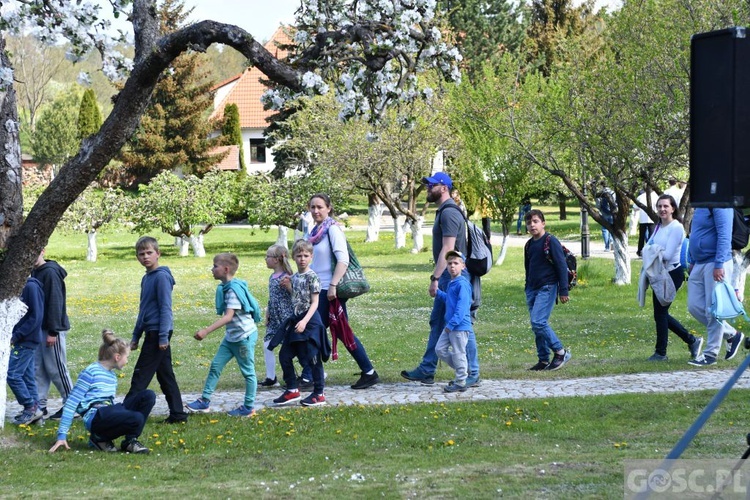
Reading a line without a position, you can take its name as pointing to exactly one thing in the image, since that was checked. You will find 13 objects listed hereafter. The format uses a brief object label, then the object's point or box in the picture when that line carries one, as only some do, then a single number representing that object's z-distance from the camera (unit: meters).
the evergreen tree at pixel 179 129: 60.06
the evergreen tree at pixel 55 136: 77.75
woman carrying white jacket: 11.69
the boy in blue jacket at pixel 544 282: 11.34
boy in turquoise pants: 9.38
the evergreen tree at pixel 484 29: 59.16
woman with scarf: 10.42
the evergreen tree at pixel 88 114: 73.56
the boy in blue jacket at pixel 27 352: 9.27
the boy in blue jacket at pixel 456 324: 10.16
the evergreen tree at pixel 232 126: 68.81
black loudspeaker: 4.75
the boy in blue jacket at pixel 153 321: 8.94
